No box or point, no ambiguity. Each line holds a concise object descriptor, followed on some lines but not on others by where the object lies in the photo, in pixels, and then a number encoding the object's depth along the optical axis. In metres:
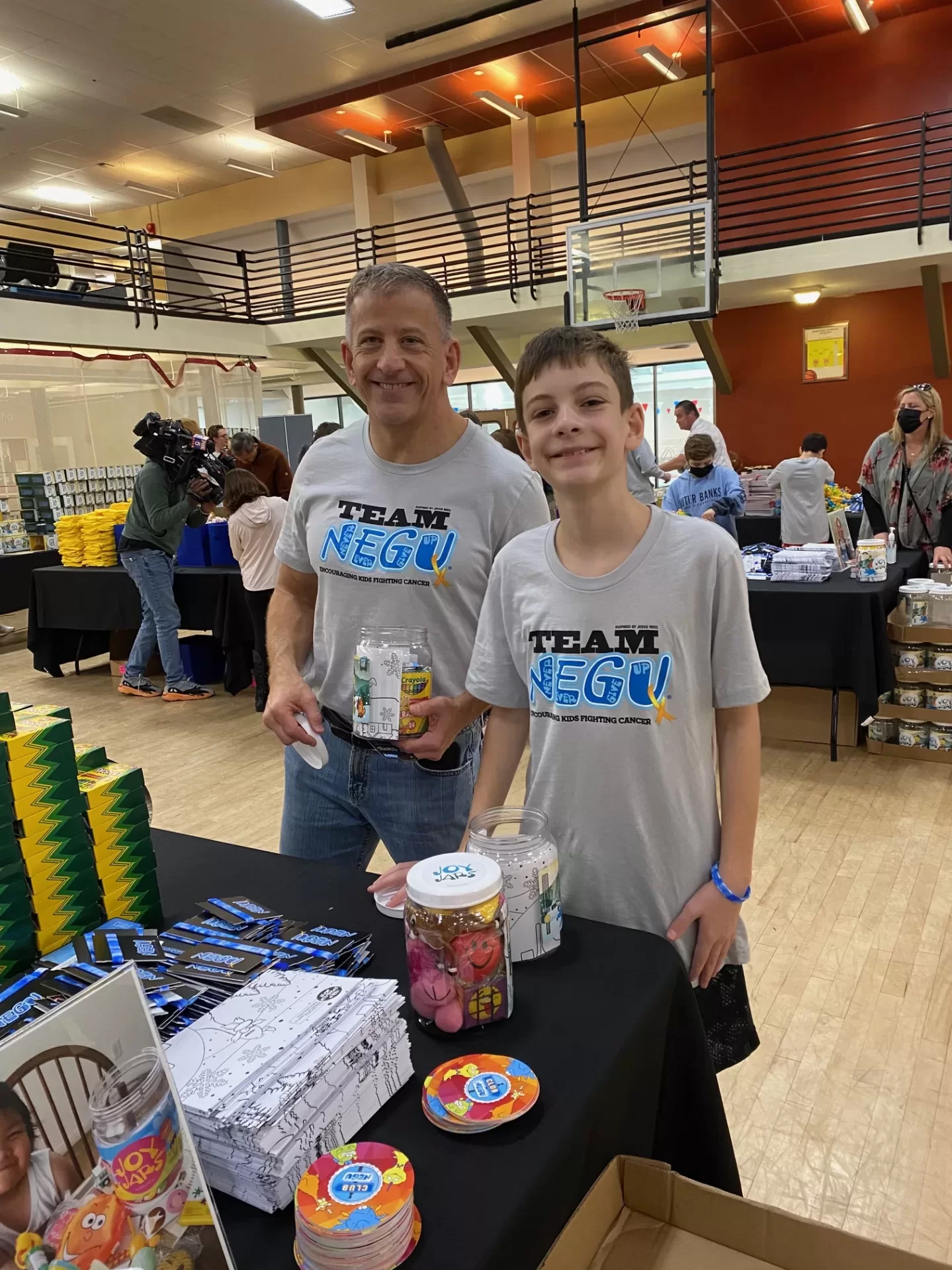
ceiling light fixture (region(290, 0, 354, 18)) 8.29
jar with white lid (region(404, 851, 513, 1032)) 0.90
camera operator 5.37
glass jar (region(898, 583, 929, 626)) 3.90
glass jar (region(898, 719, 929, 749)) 3.96
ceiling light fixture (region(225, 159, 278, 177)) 12.74
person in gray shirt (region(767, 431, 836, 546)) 5.89
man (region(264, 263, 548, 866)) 1.47
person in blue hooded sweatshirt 5.54
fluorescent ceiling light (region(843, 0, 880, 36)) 8.51
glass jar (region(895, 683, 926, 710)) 3.97
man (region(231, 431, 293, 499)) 6.14
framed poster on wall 10.24
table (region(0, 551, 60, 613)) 7.64
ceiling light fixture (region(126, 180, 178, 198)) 13.50
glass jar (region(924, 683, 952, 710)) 3.87
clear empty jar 1.03
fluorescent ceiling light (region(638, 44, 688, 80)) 9.04
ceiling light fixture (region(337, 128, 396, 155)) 11.42
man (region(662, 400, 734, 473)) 6.39
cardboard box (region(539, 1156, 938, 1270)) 0.78
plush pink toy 0.94
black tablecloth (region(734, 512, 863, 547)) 7.30
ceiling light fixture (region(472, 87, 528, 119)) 10.37
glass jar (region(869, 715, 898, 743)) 4.05
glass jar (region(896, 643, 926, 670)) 3.96
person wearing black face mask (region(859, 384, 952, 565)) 4.20
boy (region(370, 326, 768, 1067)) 1.19
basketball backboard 8.17
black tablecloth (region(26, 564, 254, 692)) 5.64
